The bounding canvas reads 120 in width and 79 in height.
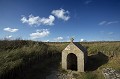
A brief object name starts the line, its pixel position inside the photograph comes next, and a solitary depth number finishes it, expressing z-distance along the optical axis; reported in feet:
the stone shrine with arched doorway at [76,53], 23.15
